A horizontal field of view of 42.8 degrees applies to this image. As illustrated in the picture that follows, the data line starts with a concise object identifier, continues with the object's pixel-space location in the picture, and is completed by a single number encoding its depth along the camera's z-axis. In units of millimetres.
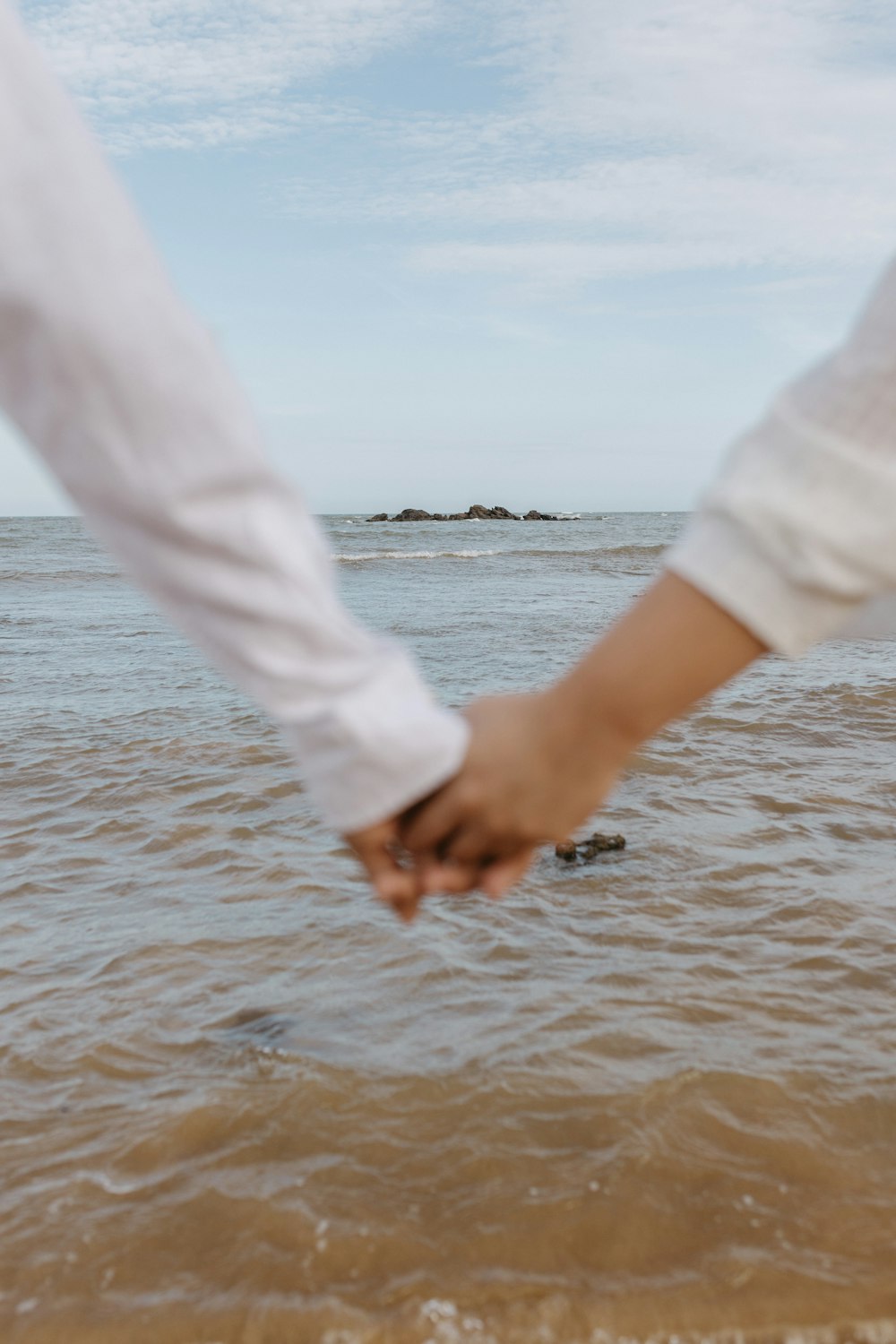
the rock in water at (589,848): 3377
